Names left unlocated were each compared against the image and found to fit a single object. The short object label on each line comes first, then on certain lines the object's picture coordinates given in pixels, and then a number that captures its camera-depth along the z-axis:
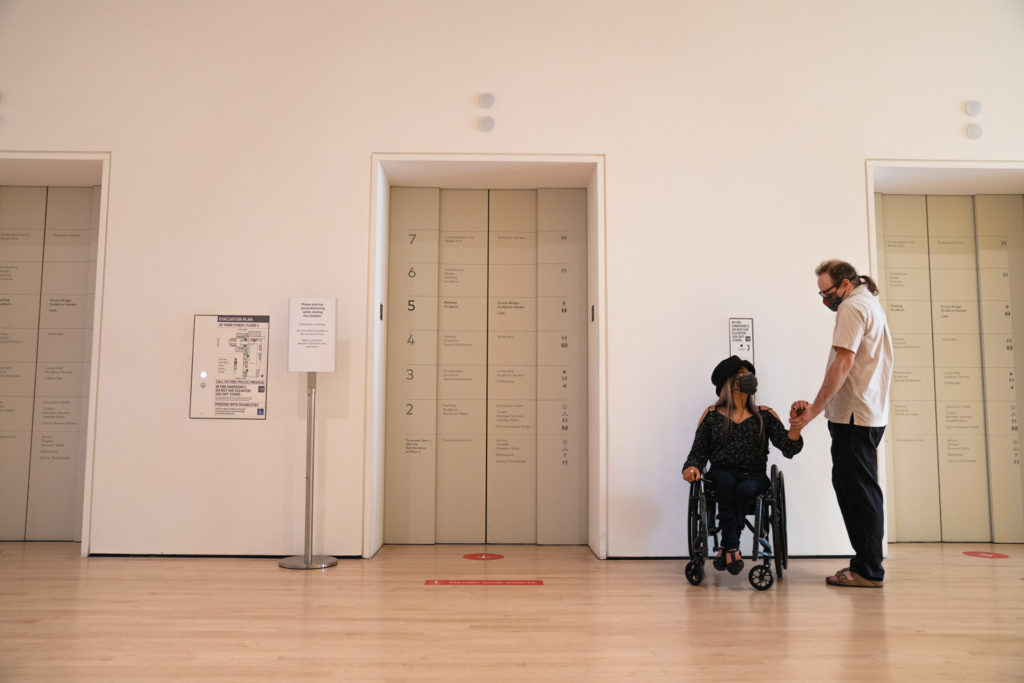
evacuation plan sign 4.91
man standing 4.04
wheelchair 4.03
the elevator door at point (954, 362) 5.52
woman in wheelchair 4.09
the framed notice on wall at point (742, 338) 4.96
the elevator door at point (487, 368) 5.42
